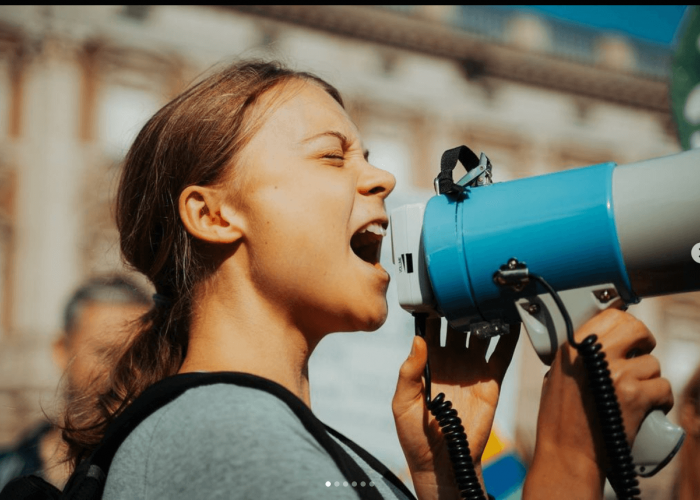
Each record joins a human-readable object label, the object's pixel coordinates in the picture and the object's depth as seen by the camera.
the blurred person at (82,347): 2.05
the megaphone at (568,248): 1.40
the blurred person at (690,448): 2.81
